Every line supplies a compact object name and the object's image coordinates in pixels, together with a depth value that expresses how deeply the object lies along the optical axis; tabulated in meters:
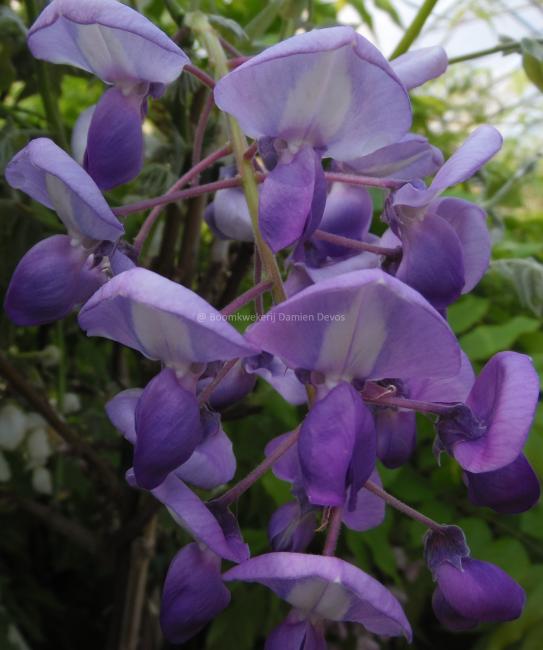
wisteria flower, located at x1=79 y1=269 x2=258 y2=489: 0.11
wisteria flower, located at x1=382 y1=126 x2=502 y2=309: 0.12
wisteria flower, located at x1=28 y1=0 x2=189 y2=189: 0.12
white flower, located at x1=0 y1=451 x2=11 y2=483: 0.25
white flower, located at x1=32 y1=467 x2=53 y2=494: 0.26
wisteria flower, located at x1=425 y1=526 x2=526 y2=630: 0.12
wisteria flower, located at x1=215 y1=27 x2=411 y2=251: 0.11
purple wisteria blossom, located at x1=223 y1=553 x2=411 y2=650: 0.11
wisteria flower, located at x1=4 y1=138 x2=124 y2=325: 0.13
